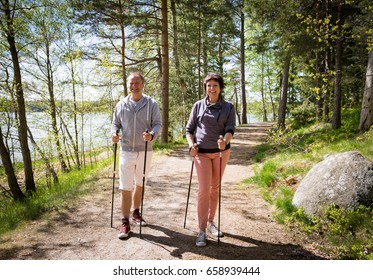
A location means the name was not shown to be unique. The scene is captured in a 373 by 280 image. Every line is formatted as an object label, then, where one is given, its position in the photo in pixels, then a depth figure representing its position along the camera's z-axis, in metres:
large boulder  4.19
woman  3.82
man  4.12
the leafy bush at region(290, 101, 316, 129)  14.04
